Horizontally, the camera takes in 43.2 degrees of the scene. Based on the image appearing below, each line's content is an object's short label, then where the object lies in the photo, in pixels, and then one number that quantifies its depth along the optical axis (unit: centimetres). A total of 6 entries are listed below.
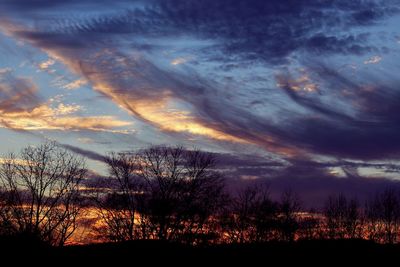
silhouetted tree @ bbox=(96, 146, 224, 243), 5641
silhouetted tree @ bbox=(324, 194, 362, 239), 8388
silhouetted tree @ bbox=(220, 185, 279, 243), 7650
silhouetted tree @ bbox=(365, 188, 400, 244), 8144
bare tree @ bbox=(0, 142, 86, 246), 5109
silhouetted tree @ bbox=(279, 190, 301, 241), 8338
